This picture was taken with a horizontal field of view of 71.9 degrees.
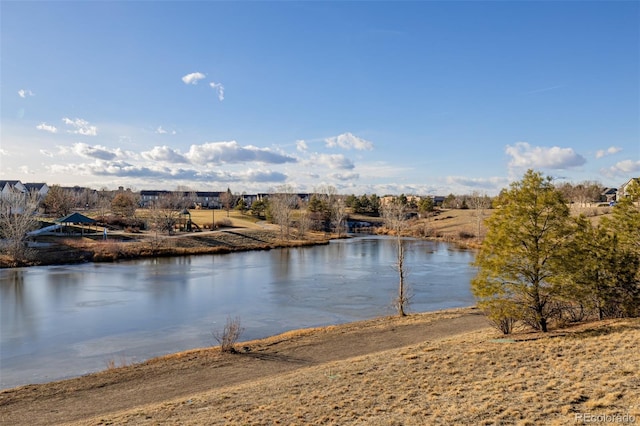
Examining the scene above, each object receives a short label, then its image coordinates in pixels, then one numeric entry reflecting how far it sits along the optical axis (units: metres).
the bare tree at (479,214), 67.68
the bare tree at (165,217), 58.44
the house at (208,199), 132.38
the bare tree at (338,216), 80.78
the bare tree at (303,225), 71.25
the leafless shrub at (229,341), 17.30
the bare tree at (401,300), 22.95
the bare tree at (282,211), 69.31
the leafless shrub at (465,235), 70.16
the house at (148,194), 144.71
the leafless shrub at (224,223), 72.74
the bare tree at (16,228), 43.09
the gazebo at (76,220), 52.22
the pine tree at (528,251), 15.57
